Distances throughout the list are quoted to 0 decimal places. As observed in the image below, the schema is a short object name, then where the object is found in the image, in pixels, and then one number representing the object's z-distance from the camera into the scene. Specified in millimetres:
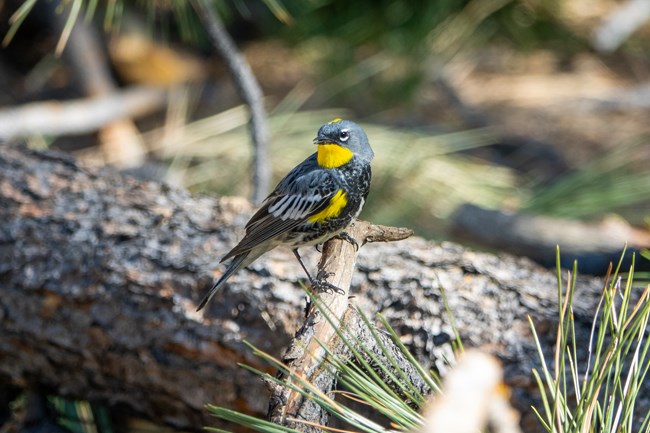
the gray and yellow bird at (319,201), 4663
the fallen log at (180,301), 4691
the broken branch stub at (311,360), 4534
